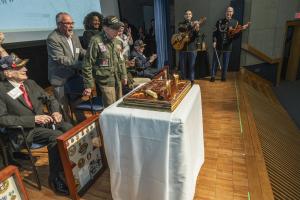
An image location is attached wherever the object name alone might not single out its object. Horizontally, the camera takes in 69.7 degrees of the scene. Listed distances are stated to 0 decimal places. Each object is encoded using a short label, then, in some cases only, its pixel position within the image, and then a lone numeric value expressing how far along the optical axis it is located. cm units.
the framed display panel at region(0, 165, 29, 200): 122
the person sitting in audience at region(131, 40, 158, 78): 349
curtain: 496
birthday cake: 131
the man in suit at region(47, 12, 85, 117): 222
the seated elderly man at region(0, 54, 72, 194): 165
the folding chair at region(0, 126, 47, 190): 162
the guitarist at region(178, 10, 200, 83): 372
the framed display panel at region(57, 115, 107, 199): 150
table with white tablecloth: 123
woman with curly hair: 266
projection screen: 261
